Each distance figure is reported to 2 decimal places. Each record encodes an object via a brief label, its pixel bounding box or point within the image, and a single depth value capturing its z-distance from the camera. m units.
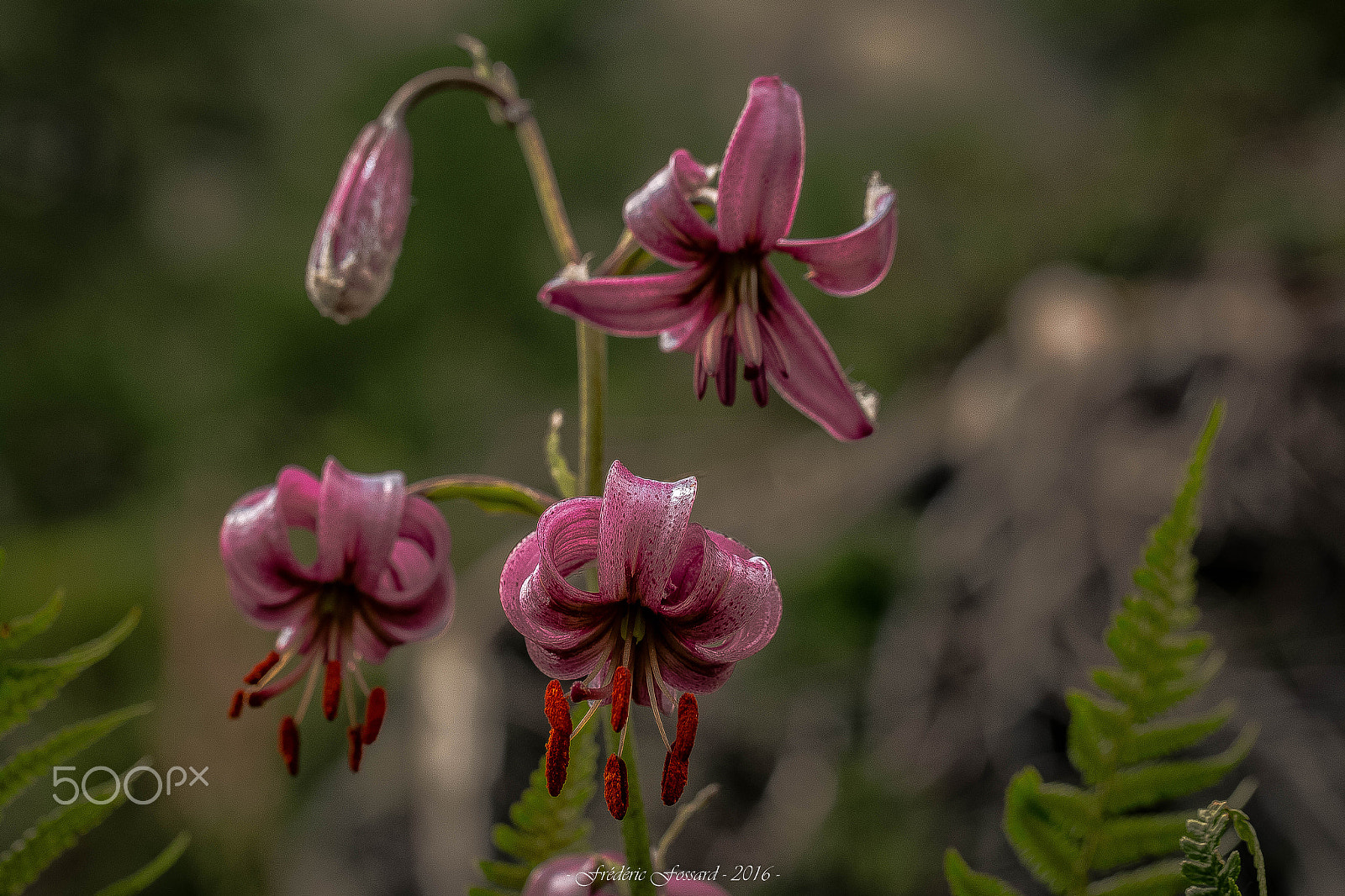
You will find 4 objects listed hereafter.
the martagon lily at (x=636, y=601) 0.35
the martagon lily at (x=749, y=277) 0.37
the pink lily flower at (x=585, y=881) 0.38
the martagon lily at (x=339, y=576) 0.37
